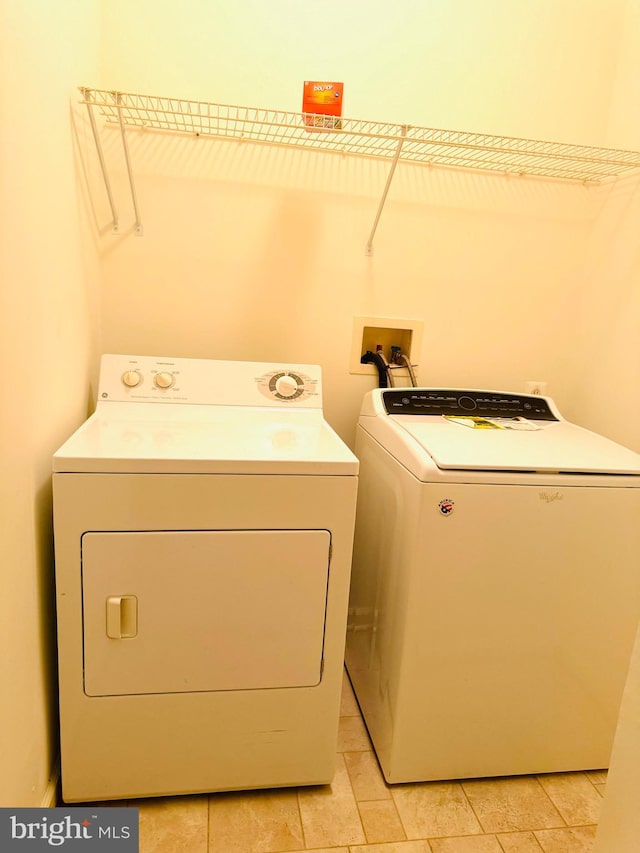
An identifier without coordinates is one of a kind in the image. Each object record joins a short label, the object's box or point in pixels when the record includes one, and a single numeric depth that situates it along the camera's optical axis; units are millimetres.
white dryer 1187
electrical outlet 2043
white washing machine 1323
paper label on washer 1654
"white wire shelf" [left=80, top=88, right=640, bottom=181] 1639
